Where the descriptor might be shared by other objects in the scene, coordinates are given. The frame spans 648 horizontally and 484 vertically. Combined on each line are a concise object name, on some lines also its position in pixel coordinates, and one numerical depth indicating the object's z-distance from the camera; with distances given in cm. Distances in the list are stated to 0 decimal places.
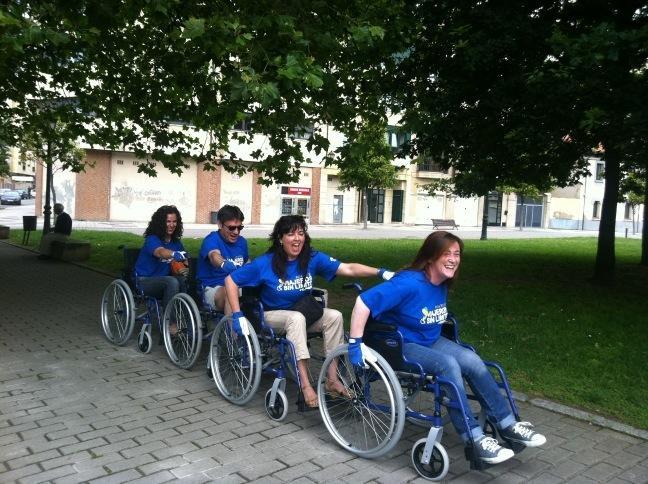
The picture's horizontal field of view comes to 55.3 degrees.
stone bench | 1462
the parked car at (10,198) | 5544
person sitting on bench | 1523
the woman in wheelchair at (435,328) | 378
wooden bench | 4034
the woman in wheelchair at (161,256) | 649
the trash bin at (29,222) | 1933
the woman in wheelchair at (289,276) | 479
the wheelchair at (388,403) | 368
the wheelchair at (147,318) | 578
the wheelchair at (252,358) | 457
